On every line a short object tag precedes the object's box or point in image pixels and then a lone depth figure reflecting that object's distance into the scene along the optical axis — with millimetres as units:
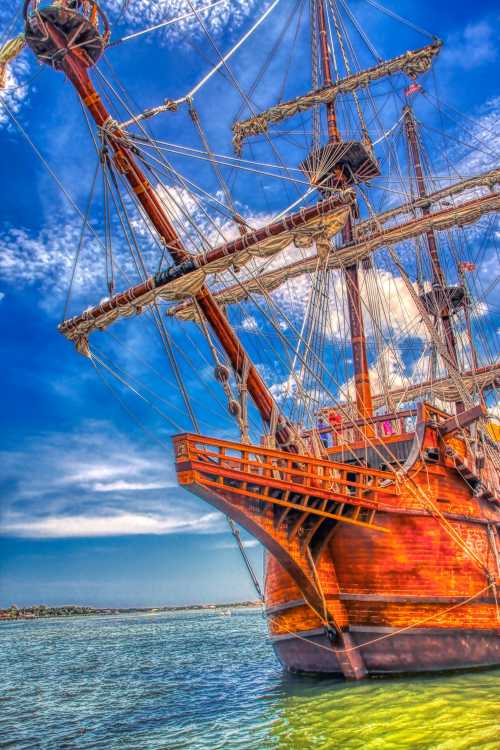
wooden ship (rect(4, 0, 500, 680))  10961
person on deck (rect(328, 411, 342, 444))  16828
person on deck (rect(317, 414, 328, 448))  19406
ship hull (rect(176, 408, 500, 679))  10547
